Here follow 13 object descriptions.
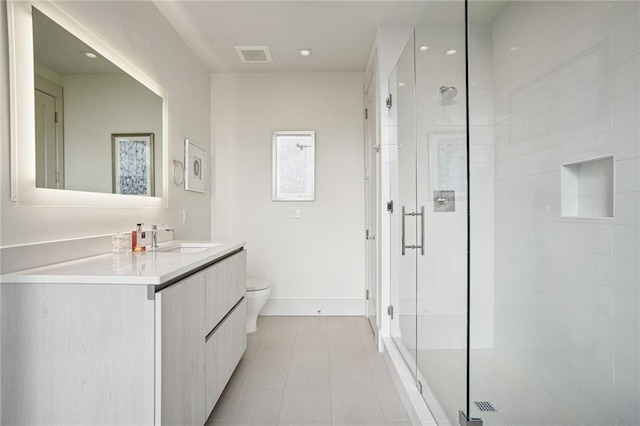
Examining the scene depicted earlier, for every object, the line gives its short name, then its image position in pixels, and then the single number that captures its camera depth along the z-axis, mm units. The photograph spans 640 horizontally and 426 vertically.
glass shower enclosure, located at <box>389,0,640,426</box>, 1439
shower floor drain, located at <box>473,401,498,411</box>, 1505
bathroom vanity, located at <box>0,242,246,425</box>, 1108
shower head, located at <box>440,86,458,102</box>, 1564
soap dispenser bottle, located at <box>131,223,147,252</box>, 1864
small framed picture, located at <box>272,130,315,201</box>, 3479
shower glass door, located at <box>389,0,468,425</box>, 1487
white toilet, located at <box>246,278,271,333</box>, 2848
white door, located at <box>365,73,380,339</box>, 2814
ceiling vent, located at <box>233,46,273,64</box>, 2947
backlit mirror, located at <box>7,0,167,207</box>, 1285
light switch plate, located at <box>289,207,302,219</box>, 3496
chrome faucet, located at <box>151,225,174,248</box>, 2025
